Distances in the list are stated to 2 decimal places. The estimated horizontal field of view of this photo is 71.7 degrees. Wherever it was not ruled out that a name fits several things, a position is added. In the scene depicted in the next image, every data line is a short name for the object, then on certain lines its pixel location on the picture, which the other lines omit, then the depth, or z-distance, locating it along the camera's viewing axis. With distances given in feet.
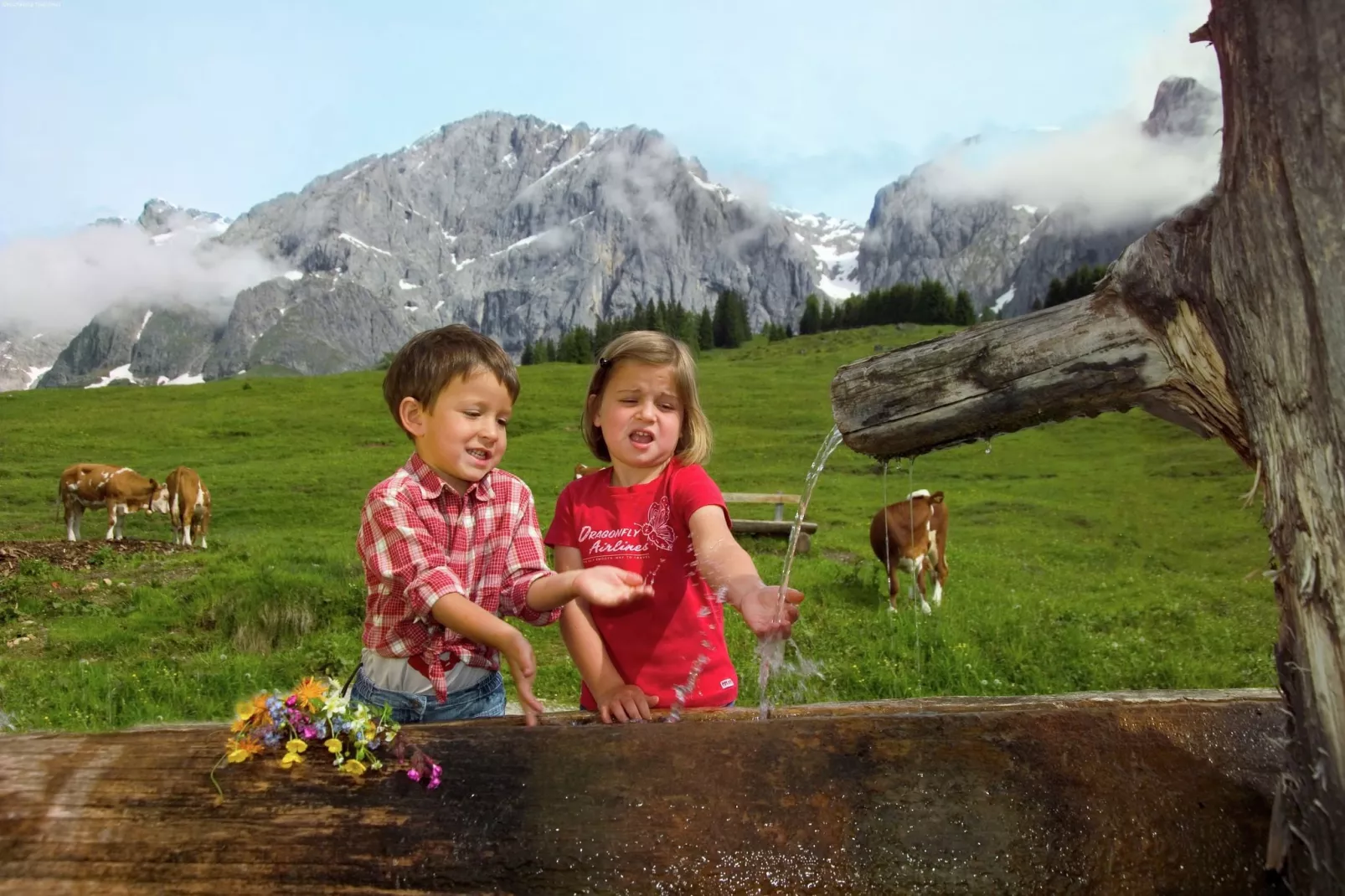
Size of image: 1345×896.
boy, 9.82
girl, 10.39
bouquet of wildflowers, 6.71
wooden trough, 5.97
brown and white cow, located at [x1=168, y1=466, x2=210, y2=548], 60.95
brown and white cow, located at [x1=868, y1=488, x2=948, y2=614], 38.58
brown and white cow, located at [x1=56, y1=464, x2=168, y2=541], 64.59
